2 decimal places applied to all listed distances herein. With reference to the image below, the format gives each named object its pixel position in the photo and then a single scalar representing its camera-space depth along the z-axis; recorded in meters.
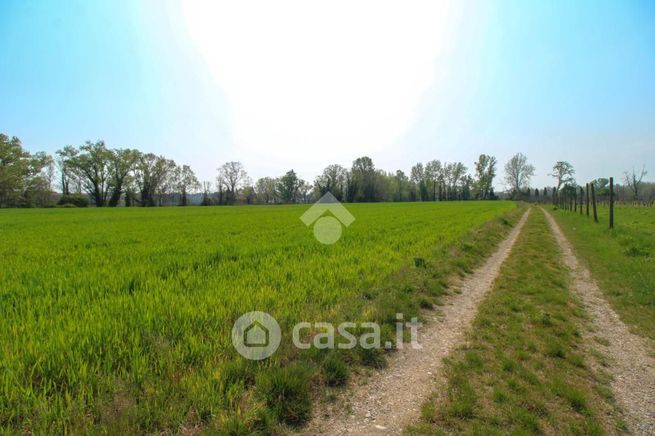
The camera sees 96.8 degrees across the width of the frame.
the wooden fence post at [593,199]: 20.94
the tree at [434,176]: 122.24
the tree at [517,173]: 104.81
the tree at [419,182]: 120.44
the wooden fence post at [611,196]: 16.16
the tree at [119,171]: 85.43
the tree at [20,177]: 61.62
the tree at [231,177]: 115.44
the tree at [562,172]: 94.44
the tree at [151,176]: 92.00
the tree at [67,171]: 81.81
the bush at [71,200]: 79.12
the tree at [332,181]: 112.12
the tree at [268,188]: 128.38
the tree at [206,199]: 104.81
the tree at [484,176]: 111.69
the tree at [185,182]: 104.56
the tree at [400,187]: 121.06
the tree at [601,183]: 102.22
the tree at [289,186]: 123.38
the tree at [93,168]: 82.00
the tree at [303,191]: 126.61
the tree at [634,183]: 75.41
